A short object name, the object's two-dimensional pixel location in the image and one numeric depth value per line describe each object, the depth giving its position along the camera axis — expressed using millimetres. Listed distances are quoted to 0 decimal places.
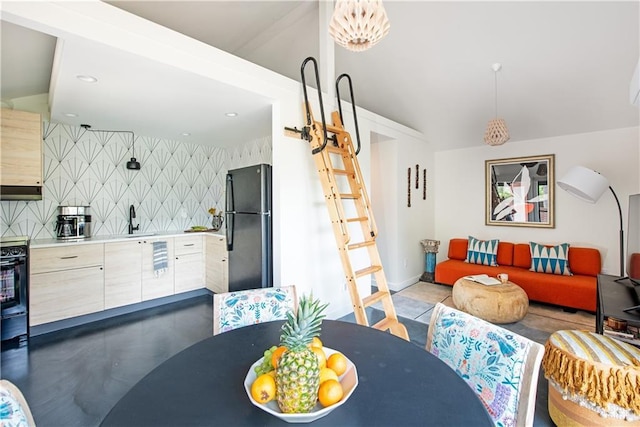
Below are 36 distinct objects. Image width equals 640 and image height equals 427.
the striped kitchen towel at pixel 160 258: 3336
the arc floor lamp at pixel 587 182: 3068
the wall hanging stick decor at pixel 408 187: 4303
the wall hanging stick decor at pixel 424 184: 4635
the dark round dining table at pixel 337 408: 729
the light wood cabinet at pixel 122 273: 3018
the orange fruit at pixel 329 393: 744
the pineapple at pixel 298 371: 694
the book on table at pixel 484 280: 3065
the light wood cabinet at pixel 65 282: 2615
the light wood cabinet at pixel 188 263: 3561
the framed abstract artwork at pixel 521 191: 3955
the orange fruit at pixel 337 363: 870
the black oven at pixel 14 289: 2408
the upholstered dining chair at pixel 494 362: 928
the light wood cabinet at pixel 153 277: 3273
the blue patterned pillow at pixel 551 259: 3574
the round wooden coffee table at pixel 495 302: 2803
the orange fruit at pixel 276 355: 830
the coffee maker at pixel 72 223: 3113
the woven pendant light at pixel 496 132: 3096
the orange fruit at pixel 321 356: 844
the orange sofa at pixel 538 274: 3174
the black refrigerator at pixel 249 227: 2719
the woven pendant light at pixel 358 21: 1388
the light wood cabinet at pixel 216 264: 3447
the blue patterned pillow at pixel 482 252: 4070
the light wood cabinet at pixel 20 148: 2645
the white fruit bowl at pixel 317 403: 698
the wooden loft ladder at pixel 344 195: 2346
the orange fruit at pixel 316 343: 917
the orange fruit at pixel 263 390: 742
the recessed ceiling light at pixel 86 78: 2062
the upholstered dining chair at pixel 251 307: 1454
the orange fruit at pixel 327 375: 805
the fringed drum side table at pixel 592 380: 1324
